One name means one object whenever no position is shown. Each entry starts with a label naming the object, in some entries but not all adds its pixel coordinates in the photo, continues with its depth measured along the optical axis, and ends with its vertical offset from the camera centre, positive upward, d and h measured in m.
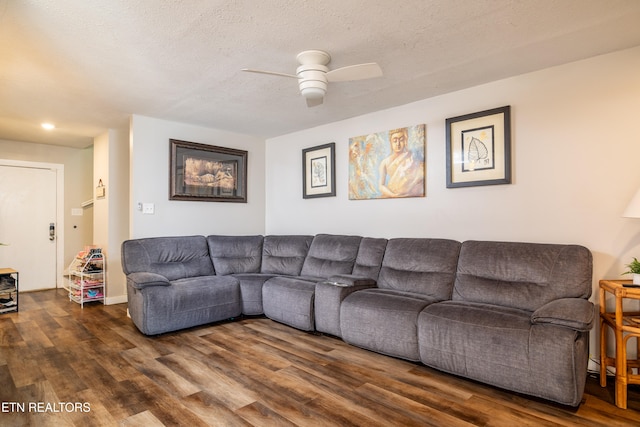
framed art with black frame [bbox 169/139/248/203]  4.52 +0.62
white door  5.41 -0.07
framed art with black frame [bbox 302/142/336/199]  4.57 +0.62
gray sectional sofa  2.19 -0.70
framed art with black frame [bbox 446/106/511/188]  3.10 +0.63
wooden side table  2.15 -0.75
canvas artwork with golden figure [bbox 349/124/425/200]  3.71 +0.59
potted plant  2.22 -0.37
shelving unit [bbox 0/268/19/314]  4.37 -0.90
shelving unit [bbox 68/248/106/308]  4.77 -0.83
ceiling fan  2.54 +1.05
